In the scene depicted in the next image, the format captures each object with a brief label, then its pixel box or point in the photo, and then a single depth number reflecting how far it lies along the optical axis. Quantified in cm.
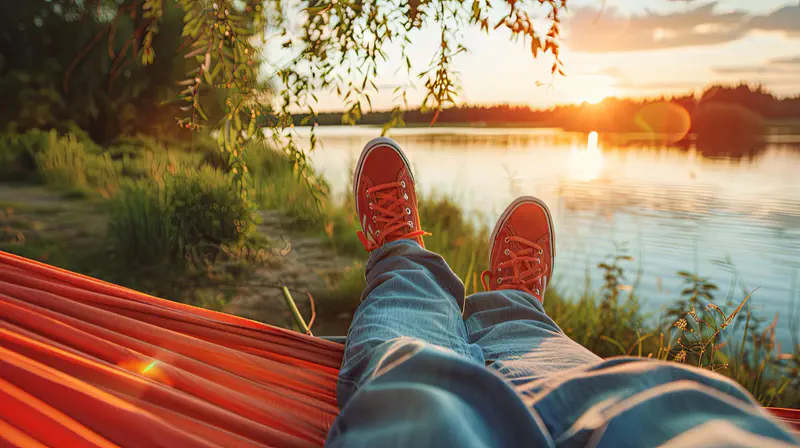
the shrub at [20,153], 450
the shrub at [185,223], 229
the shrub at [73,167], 393
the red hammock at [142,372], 60
